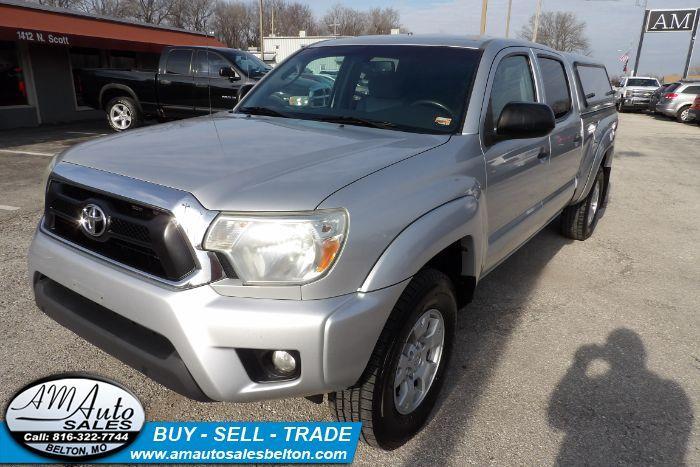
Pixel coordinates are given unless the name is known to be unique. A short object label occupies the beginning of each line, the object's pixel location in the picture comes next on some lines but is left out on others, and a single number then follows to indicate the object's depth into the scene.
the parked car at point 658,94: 21.76
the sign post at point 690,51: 37.09
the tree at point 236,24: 72.38
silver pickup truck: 1.78
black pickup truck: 10.19
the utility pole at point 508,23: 31.26
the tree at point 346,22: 76.50
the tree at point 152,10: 57.19
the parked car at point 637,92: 25.94
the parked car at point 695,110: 19.49
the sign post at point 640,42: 39.86
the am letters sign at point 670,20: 37.78
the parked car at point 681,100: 20.66
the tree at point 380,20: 72.50
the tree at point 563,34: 60.28
